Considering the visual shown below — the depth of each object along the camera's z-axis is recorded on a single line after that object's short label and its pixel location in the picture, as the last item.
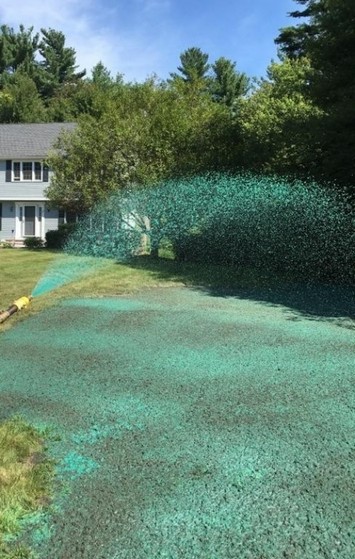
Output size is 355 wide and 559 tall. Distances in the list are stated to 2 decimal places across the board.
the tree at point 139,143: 16.23
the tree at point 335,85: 11.01
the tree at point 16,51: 50.27
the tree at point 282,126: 12.92
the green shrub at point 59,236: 22.56
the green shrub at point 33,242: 23.81
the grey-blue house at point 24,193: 26.45
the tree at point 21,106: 40.62
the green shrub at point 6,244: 24.71
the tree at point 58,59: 53.97
